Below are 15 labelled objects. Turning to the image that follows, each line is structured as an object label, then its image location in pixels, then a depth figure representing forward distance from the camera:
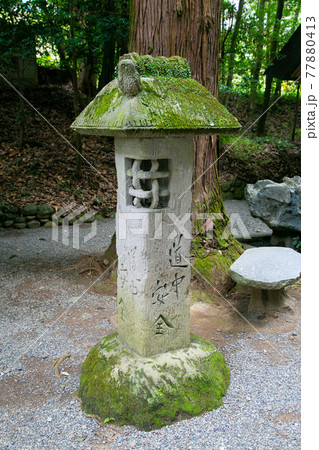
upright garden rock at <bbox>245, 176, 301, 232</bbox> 6.34
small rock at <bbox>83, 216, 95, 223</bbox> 8.04
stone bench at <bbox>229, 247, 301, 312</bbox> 4.01
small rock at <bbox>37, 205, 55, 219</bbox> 7.70
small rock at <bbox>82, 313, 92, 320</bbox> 4.32
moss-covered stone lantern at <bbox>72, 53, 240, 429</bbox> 2.53
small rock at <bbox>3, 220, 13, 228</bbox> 7.42
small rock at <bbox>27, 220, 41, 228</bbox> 7.61
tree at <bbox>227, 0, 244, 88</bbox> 10.55
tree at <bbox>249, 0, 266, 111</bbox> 10.57
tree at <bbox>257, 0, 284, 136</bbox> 10.56
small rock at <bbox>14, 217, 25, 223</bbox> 7.54
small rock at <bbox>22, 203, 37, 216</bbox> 7.60
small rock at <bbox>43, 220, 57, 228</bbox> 7.65
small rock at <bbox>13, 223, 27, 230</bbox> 7.53
